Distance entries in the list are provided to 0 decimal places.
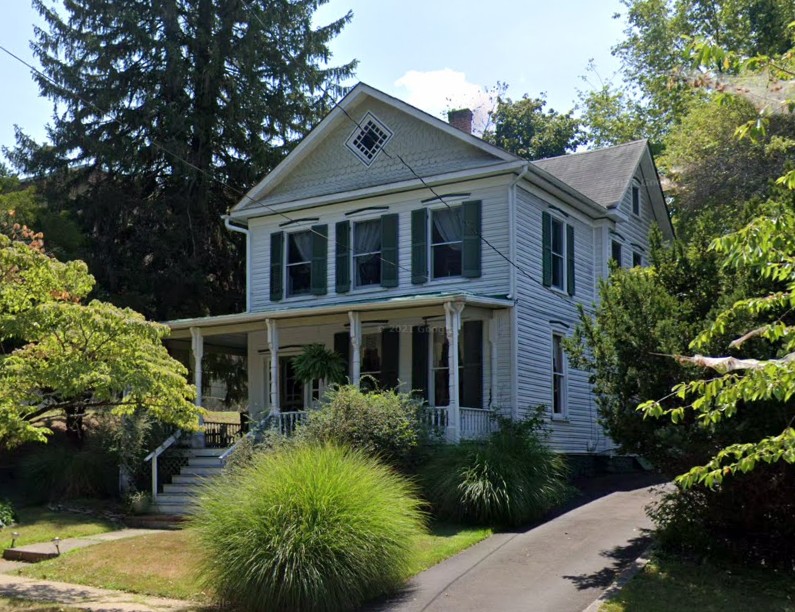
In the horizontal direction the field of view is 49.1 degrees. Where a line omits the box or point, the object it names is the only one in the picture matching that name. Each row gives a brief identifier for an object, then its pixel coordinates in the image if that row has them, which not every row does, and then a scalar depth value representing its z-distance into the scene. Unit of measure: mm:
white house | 18125
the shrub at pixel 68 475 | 17266
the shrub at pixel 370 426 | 14531
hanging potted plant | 18531
